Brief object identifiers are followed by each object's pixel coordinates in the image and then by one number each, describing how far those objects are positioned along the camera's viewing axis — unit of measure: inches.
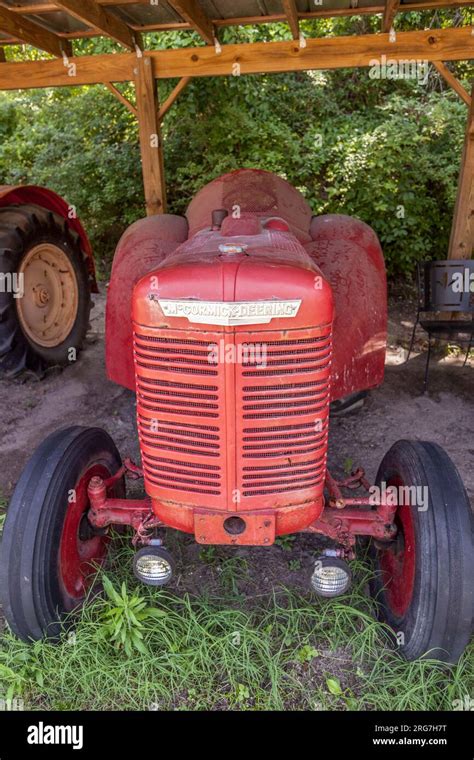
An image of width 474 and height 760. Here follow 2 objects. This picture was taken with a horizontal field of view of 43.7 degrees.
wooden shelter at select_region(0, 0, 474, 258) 177.0
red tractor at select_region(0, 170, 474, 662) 79.3
